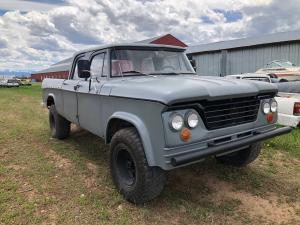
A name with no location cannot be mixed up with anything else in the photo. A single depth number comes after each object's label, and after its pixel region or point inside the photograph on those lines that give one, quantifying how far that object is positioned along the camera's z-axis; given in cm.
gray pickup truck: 243
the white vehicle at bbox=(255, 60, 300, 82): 1147
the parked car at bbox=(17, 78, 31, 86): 3303
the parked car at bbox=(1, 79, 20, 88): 3003
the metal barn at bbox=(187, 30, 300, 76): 1697
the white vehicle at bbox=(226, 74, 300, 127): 508
